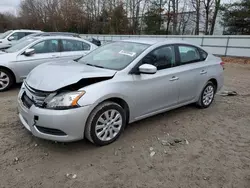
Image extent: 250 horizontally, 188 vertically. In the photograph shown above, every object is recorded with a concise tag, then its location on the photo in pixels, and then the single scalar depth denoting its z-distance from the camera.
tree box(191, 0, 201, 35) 21.02
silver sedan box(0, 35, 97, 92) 5.48
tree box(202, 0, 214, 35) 19.98
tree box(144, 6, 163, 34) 24.96
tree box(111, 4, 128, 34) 28.50
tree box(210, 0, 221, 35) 19.13
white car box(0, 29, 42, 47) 12.44
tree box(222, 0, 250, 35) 16.77
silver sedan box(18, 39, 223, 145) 2.74
